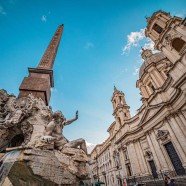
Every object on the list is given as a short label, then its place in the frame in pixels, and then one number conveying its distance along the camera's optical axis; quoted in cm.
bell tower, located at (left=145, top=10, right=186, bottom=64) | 1858
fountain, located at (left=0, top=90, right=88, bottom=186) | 371
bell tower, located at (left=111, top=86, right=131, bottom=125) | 3231
